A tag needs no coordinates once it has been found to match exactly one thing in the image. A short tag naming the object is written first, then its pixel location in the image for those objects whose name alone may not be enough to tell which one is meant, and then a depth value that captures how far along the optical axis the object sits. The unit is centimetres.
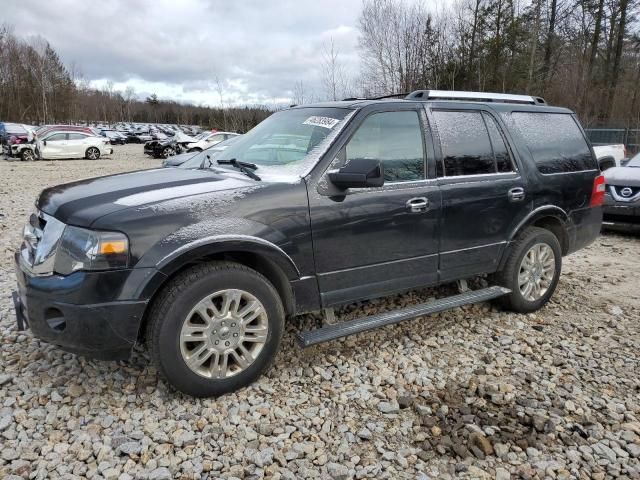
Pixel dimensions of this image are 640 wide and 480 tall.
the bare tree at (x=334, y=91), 2200
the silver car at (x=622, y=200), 753
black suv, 271
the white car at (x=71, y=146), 2330
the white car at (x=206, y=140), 2305
